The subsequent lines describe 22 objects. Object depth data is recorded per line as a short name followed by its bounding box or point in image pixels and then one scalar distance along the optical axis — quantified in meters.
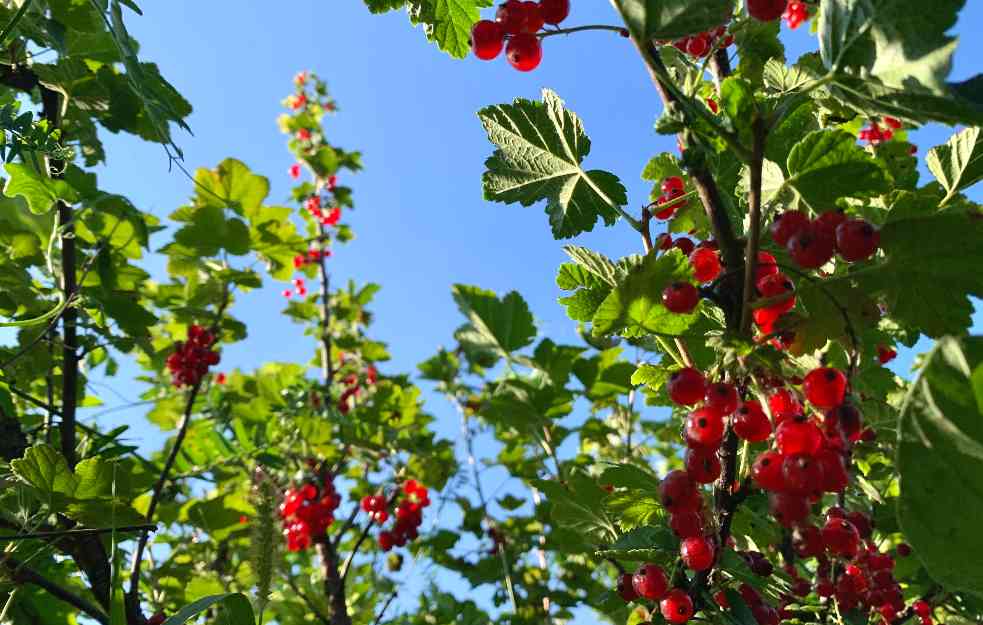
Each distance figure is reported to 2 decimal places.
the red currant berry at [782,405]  0.19
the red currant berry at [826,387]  0.18
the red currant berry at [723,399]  0.18
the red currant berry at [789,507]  0.17
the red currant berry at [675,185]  0.26
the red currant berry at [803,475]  0.17
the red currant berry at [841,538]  0.20
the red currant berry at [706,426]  0.18
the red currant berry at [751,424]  0.18
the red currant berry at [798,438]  0.17
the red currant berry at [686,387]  0.18
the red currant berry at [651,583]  0.20
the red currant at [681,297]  0.18
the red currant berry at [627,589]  0.22
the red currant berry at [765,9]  0.18
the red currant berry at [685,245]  0.23
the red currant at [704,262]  0.20
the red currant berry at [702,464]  0.19
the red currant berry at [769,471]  0.17
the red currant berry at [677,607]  0.19
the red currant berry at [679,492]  0.19
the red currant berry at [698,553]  0.19
